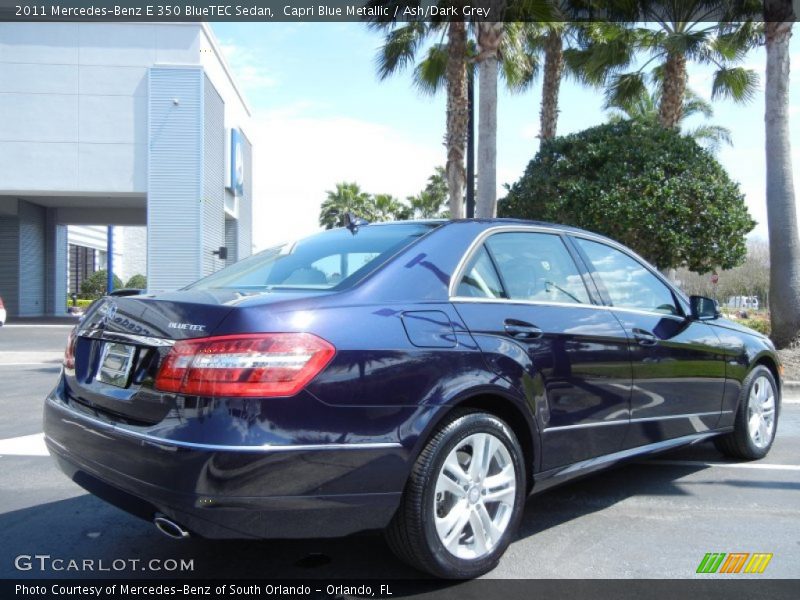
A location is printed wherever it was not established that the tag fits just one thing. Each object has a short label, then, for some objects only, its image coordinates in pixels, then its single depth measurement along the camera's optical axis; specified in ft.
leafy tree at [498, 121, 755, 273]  40.01
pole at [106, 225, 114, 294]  118.32
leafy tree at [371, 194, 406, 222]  128.98
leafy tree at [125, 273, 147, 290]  145.13
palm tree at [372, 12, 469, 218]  48.47
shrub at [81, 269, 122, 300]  133.27
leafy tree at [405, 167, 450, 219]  129.59
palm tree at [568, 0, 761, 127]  48.60
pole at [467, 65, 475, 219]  45.60
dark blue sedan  8.43
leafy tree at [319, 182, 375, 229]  131.64
